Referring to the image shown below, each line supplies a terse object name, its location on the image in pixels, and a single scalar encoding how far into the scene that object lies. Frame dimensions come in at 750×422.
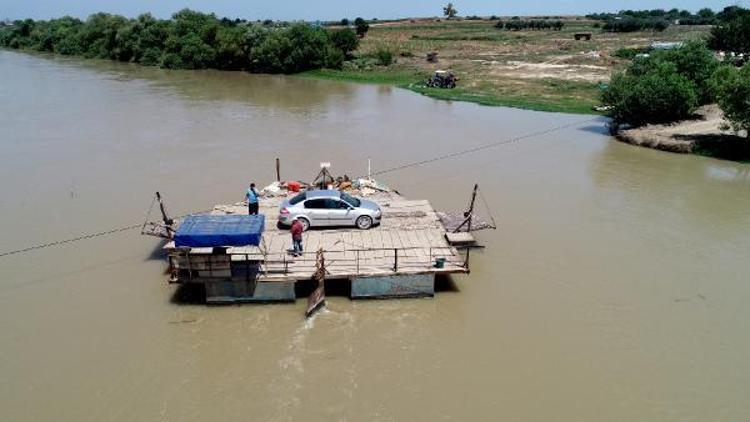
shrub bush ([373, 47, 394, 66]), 80.94
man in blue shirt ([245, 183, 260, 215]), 21.22
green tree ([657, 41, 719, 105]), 42.84
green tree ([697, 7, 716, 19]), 158.41
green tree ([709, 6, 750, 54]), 67.22
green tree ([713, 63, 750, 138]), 33.91
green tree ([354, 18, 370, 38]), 124.97
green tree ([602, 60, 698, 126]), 40.00
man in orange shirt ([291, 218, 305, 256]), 18.28
